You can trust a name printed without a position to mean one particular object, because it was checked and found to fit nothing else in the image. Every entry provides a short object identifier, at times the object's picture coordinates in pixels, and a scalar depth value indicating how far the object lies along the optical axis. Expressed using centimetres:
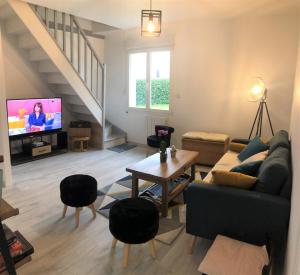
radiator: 550
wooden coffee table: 287
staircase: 383
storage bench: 443
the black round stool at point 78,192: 267
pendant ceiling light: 284
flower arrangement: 332
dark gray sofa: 195
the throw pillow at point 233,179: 213
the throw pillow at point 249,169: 241
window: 543
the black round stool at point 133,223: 208
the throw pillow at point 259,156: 285
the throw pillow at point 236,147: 398
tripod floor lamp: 419
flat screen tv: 448
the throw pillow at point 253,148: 331
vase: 334
